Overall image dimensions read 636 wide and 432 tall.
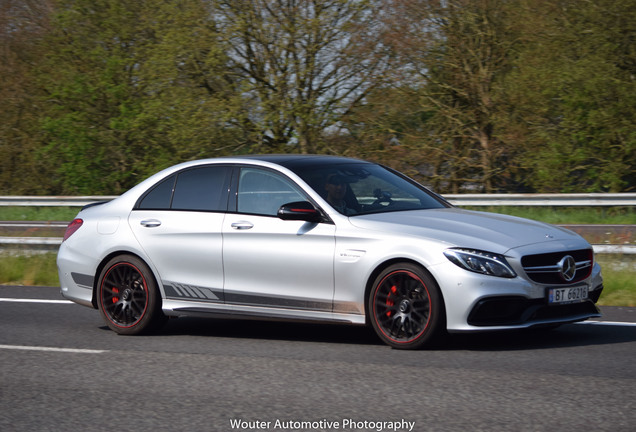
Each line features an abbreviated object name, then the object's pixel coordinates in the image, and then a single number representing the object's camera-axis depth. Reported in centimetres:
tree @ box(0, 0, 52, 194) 3203
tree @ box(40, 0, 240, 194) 2695
